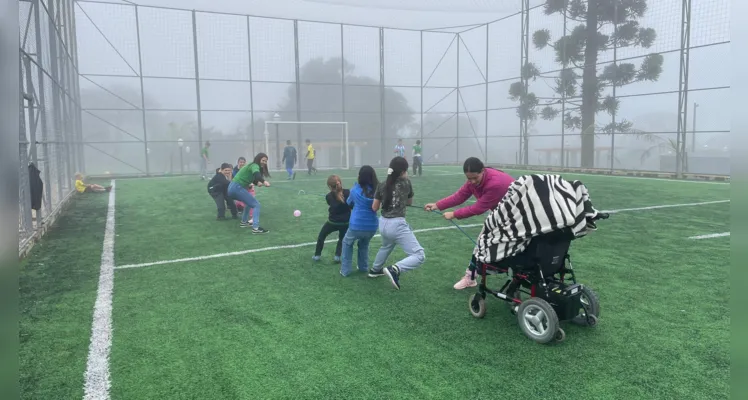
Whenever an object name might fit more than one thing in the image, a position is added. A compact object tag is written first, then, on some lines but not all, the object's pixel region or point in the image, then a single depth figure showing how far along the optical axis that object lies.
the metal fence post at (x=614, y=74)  22.81
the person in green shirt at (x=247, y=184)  9.31
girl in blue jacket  5.91
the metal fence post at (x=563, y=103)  24.91
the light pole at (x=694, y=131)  19.25
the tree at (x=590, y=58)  22.88
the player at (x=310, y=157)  23.50
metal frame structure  10.04
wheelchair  4.07
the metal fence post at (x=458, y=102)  32.75
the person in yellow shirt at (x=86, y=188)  15.98
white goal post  25.58
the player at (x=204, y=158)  22.08
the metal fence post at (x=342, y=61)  29.49
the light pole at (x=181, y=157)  24.41
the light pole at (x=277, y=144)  25.83
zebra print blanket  3.94
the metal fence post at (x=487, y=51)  30.00
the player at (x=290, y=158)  21.22
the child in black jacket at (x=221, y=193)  10.63
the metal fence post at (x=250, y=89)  27.88
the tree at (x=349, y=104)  31.55
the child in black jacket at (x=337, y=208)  6.63
